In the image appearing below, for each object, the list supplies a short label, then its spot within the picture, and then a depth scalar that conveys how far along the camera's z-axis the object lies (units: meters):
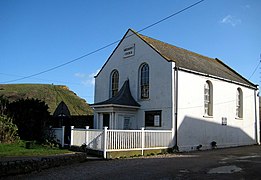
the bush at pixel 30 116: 19.20
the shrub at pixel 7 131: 16.92
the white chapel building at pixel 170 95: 19.20
